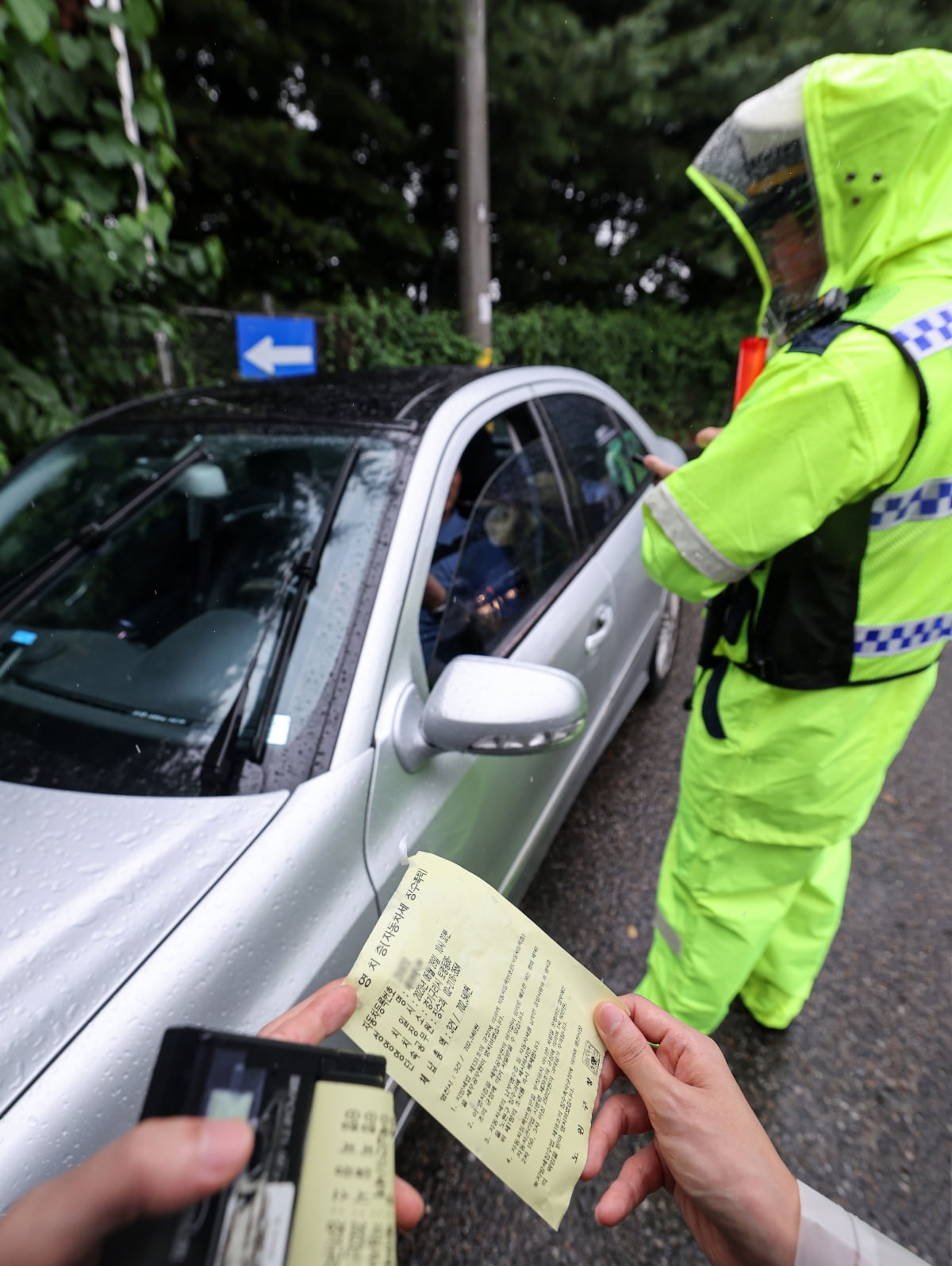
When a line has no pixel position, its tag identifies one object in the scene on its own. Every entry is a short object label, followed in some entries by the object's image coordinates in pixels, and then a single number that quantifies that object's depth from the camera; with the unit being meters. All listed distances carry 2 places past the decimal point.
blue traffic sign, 4.84
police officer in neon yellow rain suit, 1.18
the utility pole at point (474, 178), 5.71
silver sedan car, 0.91
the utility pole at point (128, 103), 2.19
